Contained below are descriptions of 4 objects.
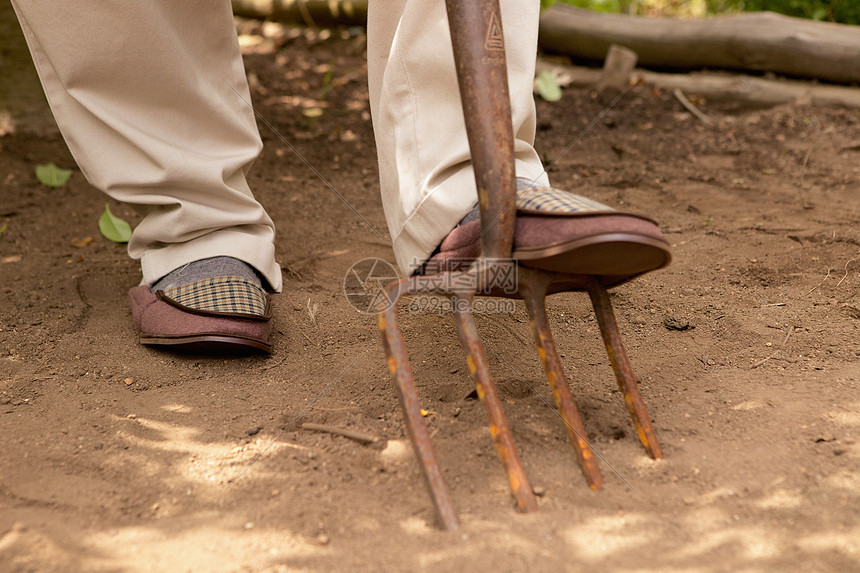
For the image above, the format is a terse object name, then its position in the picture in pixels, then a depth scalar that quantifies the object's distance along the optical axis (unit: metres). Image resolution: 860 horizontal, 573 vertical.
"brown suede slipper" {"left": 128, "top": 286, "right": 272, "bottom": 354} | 1.62
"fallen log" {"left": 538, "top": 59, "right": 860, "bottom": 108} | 3.37
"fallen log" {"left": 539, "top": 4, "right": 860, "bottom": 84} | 3.37
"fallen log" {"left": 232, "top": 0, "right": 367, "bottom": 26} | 5.02
